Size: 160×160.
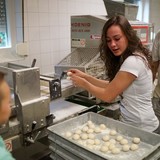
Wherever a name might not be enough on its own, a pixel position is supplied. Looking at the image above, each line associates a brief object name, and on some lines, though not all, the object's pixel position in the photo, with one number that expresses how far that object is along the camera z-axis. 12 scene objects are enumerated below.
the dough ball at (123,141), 1.14
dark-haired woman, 1.29
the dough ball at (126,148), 1.10
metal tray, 0.96
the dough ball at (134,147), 1.09
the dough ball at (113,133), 1.23
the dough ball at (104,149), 1.10
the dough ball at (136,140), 1.12
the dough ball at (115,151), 1.09
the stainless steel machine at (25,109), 1.22
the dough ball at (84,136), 1.23
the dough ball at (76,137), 1.21
